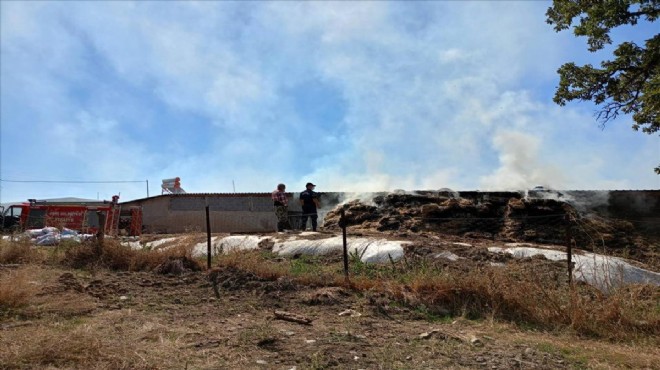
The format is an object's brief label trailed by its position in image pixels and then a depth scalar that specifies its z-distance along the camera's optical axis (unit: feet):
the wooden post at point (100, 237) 31.76
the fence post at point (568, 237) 23.85
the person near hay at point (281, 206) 44.80
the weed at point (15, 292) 19.22
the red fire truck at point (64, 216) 55.62
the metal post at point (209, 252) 29.04
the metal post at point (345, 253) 25.83
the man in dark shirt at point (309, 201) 44.83
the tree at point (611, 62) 37.99
